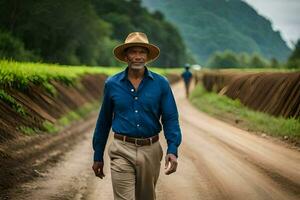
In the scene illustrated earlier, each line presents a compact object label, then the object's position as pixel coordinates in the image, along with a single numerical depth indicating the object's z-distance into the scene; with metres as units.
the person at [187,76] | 54.84
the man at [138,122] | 8.17
